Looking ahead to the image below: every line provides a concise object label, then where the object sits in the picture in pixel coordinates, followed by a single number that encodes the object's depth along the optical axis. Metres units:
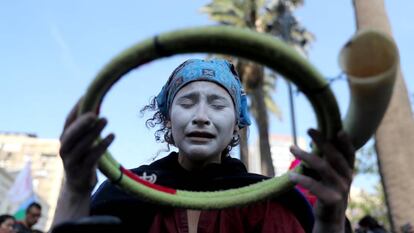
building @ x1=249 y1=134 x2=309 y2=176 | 29.08
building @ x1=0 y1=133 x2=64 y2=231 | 44.41
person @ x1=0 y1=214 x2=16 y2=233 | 5.94
